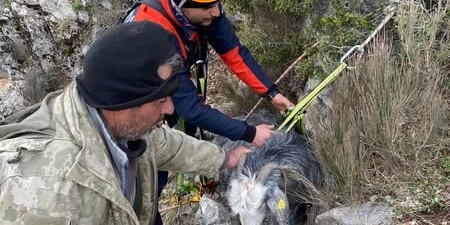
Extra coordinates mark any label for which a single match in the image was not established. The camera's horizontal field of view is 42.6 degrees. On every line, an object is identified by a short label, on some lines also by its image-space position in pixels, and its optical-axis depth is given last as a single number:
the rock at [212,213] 4.07
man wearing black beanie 2.15
